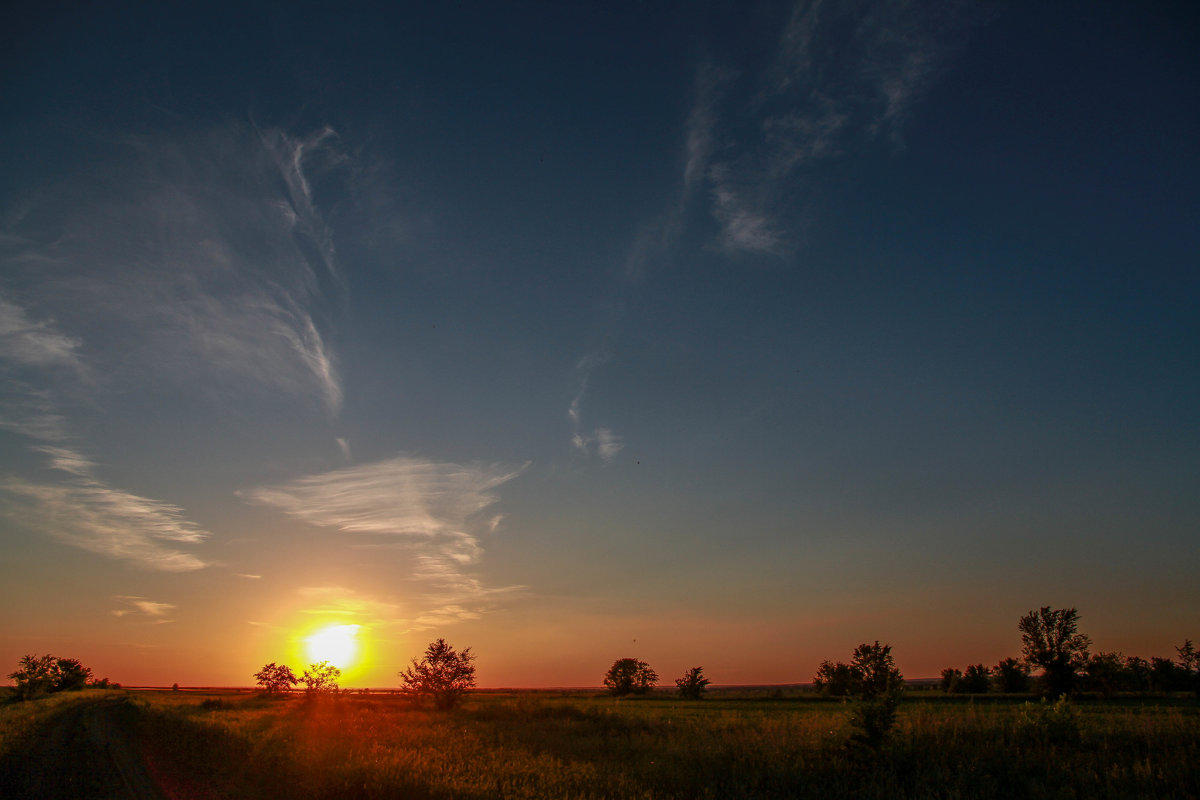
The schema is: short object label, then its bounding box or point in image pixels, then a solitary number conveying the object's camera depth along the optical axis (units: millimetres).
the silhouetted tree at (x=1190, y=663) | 51375
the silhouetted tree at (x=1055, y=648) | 54344
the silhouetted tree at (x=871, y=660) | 64938
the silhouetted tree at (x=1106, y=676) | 51812
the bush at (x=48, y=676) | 69188
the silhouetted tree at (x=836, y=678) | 65600
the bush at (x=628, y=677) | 85250
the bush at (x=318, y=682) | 40688
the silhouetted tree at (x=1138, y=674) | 52881
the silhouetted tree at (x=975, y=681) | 61844
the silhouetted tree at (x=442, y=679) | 37719
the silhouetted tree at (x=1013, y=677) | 57406
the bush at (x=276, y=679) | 67062
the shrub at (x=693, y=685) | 71312
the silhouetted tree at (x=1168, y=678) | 52250
